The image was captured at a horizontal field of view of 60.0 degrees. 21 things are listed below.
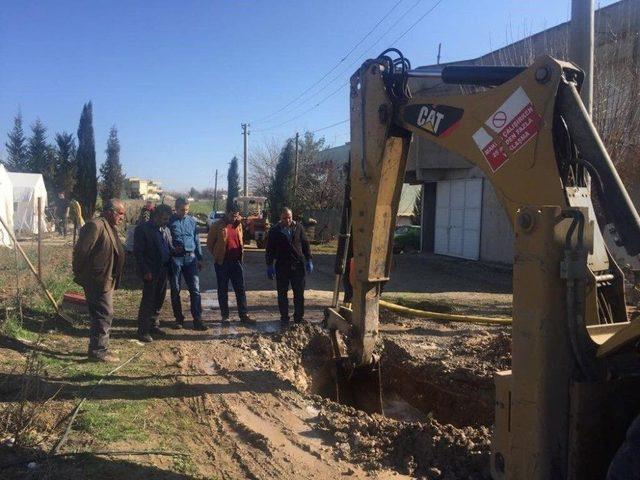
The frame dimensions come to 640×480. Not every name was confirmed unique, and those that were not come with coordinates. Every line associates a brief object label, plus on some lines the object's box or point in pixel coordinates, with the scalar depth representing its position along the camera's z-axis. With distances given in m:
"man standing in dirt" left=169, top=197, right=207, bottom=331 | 8.27
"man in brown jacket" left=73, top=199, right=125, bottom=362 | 6.36
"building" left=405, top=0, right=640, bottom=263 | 12.40
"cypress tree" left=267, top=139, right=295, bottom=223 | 33.78
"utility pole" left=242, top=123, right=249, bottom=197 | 50.24
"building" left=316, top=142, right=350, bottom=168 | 43.89
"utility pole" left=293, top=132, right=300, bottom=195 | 34.03
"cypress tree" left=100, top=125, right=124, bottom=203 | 45.38
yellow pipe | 8.95
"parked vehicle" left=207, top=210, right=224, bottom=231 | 37.03
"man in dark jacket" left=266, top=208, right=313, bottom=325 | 8.47
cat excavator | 2.63
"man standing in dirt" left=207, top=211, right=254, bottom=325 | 8.66
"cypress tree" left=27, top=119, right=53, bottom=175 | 41.44
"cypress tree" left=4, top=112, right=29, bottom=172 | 45.16
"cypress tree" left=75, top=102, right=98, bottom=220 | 35.78
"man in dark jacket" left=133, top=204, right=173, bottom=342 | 7.57
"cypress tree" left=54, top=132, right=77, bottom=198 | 40.06
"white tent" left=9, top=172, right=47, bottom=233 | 26.34
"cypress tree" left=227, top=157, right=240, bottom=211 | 57.00
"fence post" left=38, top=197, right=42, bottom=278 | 9.92
